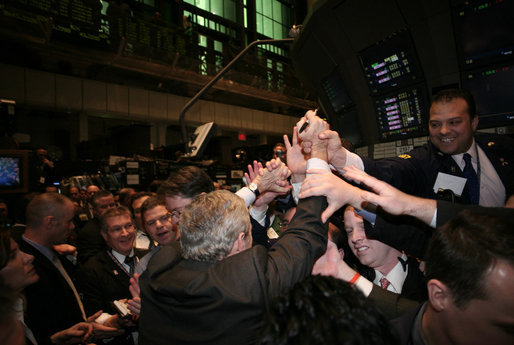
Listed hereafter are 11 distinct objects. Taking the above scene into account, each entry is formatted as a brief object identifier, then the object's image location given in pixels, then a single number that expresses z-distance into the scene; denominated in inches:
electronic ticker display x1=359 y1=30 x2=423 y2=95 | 89.4
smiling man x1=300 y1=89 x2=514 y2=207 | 62.4
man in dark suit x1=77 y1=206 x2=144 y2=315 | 88.2
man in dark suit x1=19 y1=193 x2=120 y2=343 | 75.7
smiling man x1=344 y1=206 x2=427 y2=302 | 58.4
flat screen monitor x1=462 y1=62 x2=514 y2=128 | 74.3
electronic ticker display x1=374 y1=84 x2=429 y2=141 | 89.9
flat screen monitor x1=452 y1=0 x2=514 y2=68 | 72.4
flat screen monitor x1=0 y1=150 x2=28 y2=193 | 135.2
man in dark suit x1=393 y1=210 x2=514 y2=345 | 29.7
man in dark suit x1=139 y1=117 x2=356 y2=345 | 37.6
